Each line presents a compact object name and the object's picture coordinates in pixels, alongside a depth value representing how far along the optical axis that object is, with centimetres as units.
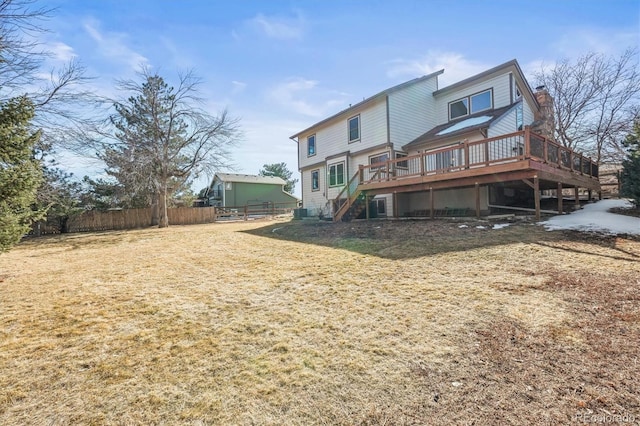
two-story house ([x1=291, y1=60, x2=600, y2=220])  998
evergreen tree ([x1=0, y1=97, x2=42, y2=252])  543
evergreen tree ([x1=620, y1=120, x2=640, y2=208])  912
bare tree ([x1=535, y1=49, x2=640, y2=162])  1770
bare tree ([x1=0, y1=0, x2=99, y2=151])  753
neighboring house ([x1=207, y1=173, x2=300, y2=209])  3459
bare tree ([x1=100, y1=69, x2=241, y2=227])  1614
